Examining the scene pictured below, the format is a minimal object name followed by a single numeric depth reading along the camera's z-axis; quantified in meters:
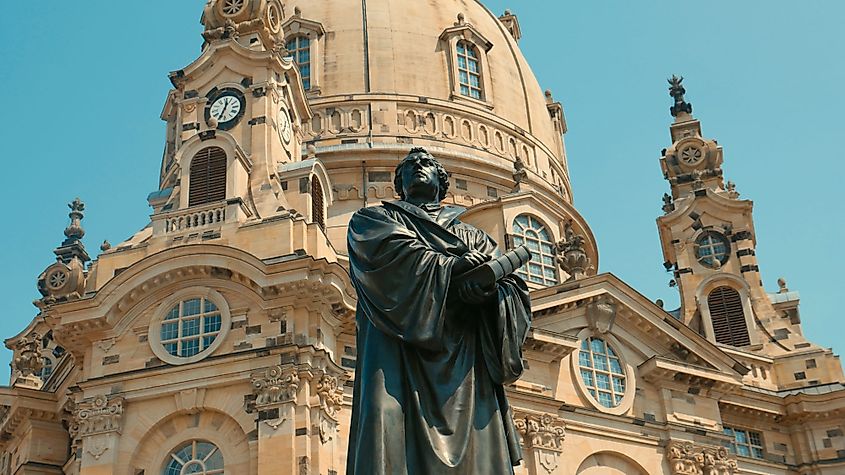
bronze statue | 6.92
